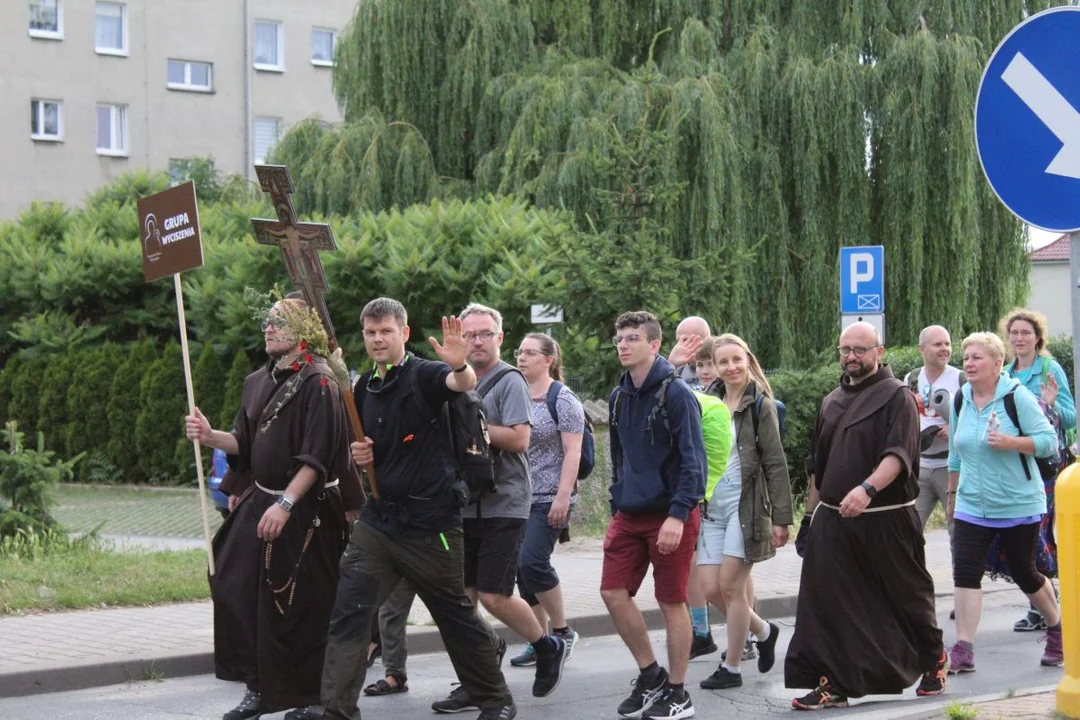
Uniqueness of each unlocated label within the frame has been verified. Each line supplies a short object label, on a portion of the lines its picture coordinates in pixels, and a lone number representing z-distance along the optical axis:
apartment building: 70.43
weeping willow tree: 33.53
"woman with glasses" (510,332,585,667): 13.71
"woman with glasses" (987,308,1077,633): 16.18
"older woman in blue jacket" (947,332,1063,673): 13.57
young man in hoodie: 11.51
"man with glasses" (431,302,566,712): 12.23
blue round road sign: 8.98
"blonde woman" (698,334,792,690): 13.05
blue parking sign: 24.39
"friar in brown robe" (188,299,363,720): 11.25
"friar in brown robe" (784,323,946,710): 11.72
